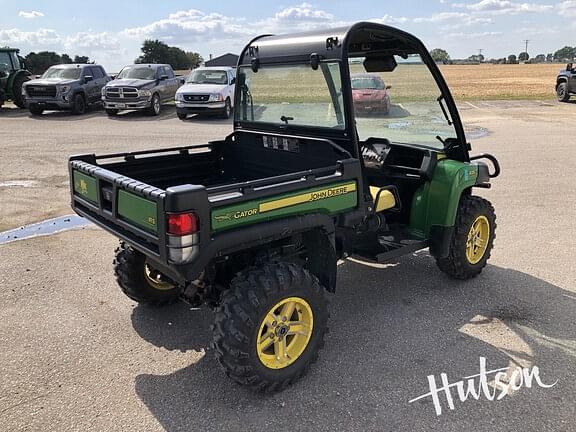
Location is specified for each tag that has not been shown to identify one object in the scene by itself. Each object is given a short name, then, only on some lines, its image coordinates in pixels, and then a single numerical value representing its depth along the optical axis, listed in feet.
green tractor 63.93
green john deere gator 9.56
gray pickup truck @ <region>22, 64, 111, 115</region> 57.88
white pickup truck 55.47
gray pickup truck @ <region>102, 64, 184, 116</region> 57.79
